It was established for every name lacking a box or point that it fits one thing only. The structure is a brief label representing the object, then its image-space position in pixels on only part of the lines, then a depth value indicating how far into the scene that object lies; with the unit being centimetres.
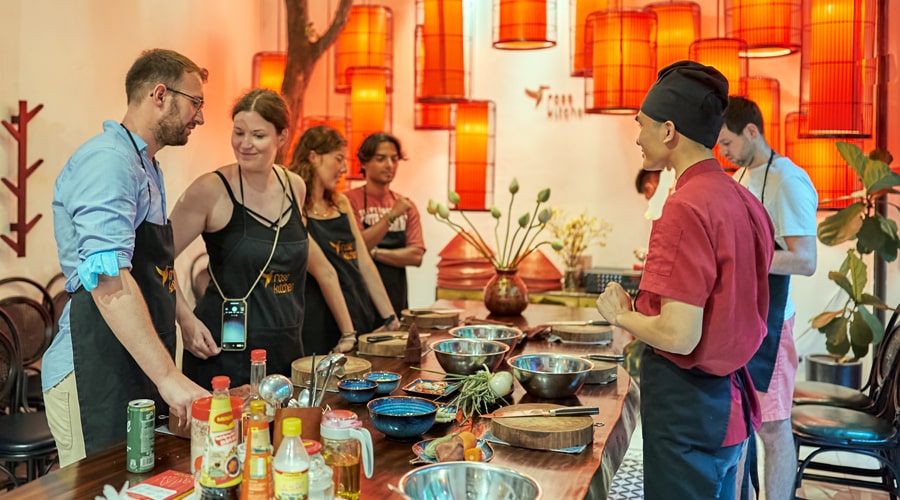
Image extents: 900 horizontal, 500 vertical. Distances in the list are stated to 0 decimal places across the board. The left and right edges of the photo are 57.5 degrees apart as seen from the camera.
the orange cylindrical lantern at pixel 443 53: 447
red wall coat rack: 389
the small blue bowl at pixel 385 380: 244
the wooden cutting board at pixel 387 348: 303
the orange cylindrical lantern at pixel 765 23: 446
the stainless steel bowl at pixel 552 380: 241
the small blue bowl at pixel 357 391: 234
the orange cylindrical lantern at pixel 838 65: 455
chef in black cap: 194
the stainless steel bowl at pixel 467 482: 160
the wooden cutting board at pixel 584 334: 340
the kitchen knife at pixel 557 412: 212
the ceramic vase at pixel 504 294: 404
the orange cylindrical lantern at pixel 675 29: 503
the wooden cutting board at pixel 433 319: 373
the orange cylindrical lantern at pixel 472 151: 505
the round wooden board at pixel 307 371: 250
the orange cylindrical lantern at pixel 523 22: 427
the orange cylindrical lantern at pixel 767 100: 543
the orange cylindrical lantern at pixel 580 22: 533
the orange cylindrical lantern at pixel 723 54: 478
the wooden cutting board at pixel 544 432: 196
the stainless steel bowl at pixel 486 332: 325
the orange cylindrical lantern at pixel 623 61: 453
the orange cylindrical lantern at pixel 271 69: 583
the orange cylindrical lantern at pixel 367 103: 550
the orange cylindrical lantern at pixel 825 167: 525
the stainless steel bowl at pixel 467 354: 263
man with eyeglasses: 206
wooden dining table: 169
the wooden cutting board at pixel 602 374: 268
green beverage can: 176
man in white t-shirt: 313
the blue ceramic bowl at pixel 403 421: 198
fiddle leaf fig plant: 469
